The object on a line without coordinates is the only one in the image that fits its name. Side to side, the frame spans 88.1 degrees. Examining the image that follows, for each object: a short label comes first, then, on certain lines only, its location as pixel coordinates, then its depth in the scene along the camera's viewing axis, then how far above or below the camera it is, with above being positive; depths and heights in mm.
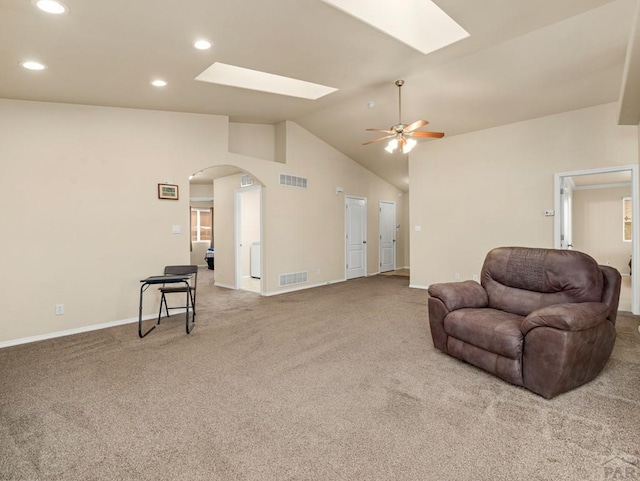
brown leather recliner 2340 -736
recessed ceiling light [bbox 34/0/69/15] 2267 +1594
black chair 4367 -740
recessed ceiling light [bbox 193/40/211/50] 3004 +1730
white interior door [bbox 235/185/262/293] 8367 -110
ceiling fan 4211 +1233
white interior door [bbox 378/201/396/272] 9180 -155
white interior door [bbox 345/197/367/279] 8030 -134
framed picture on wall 4676 +592
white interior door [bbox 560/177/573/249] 5137 +119
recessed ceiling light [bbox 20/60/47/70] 3010 +1561
